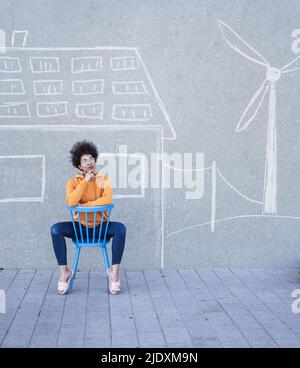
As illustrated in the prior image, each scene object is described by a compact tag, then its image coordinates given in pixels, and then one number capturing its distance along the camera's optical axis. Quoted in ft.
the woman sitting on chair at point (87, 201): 14.46
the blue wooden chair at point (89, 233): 14.24
